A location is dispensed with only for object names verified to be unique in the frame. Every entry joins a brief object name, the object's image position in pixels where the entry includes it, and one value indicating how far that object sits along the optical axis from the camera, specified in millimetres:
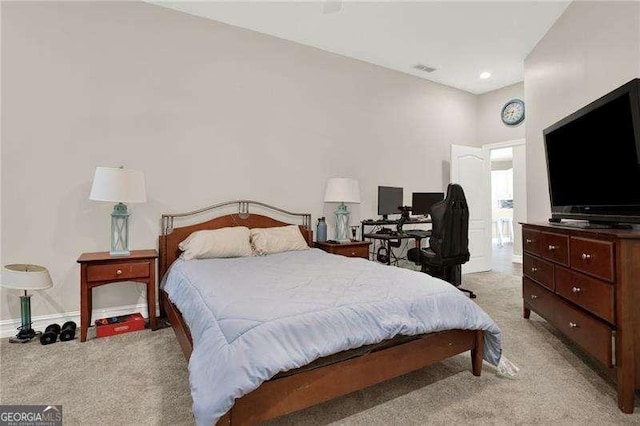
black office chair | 3541
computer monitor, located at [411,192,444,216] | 4754
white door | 5180
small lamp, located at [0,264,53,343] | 2449
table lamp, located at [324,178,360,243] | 3865
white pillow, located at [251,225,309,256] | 3285
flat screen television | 1930
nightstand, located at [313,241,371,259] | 3762
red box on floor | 2711
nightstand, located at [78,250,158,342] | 2619
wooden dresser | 1703
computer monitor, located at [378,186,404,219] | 4477
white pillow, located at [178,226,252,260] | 2965
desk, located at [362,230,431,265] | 3976
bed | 1320
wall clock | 5070
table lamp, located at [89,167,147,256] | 2693
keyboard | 4156
